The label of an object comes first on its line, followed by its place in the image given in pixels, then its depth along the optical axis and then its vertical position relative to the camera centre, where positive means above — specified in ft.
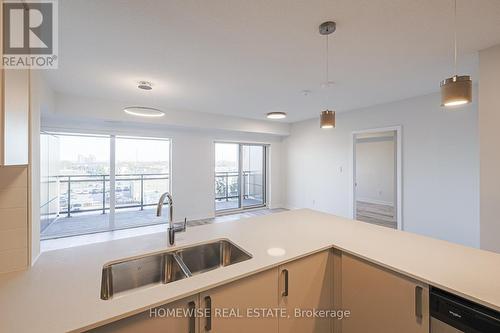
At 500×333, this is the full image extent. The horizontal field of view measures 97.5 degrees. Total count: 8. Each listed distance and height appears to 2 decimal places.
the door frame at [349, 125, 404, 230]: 13.21 -0.38
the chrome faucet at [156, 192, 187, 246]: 5.03 -1.38
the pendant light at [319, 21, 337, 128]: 5.81 +1.56
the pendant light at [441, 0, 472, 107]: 4.00 +1.39
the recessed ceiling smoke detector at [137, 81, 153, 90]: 10.03 +3.80
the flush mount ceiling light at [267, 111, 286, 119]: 10.97 +2.57
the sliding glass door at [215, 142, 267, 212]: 19.44 -0.96
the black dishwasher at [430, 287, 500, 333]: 3.02 -2.20
